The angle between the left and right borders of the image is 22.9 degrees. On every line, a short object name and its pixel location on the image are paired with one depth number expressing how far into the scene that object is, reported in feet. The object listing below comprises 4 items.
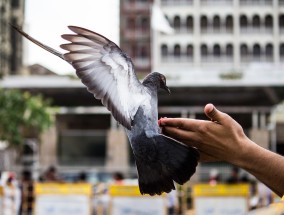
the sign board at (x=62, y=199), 39.17
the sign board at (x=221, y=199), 37.91
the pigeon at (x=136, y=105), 4.37
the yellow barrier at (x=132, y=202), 36.65
